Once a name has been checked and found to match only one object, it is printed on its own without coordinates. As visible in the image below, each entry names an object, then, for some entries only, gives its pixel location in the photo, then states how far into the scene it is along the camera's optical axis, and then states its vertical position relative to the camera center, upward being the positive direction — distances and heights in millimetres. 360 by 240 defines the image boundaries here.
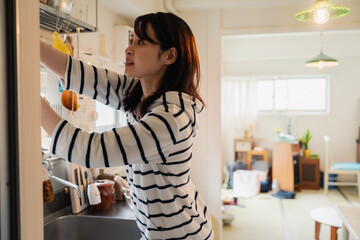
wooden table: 1663 -603
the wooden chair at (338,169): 4992 -892
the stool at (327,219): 2783 -992
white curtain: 6016 +74
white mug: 1627 -424
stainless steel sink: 1562 -572
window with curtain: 5848 +295
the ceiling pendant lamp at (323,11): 1904 +603
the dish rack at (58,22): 1201 +365
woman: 758 -2
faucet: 1384 -299
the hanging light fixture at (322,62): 4256 +649
